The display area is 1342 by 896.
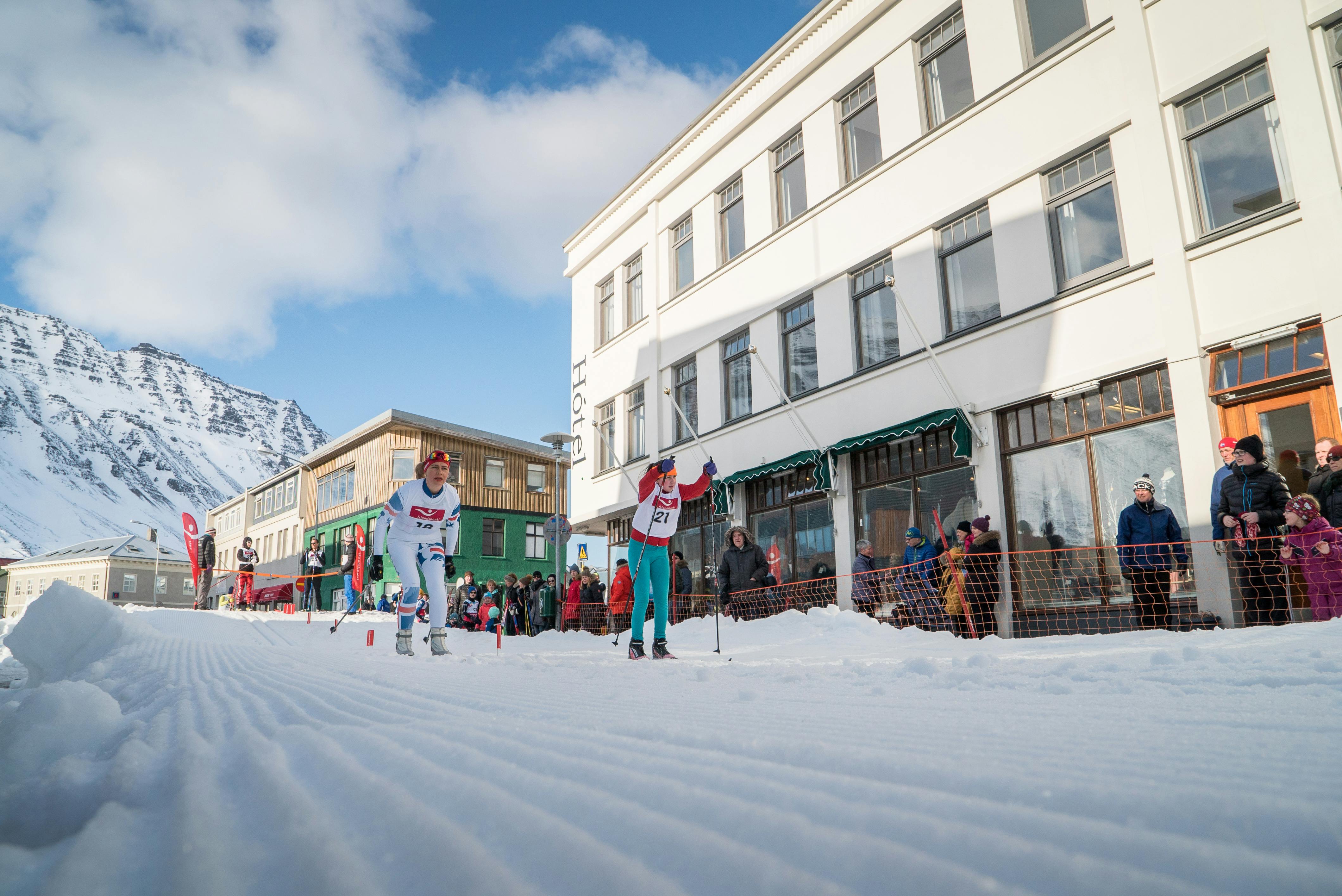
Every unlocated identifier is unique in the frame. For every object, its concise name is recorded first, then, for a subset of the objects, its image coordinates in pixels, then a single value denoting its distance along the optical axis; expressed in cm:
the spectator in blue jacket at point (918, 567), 988
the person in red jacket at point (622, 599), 1369
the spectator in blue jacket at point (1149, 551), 827
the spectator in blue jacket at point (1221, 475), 793
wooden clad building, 3666
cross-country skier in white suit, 808
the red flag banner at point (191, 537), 2017
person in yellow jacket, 940
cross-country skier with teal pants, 709
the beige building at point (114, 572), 6356
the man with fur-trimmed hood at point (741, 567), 1213
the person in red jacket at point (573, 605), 1560
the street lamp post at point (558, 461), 1730
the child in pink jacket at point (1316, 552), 654
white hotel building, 880
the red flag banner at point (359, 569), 2592
